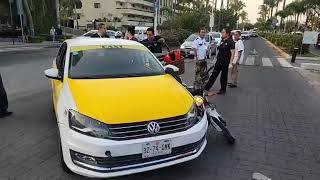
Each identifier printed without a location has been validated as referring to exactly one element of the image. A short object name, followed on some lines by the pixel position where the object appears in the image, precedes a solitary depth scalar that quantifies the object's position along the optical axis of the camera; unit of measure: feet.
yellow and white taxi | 8.24
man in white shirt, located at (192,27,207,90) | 23.34
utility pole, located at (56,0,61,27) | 99.87
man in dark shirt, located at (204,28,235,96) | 20.50
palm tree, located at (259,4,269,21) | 285.32
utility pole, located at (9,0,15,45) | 85.64
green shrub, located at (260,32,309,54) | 55.64
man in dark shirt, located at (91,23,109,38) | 19.97
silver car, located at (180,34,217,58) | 45.87
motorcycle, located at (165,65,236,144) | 11.75
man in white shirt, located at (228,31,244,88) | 22.74
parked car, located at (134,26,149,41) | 70.01
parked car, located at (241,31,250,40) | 135.61
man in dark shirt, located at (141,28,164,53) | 19.95
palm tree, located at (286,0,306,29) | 141.05
